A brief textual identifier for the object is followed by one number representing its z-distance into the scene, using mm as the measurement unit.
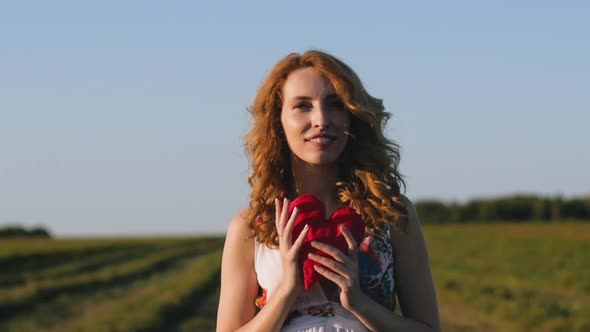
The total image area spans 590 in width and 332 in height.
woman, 3088
